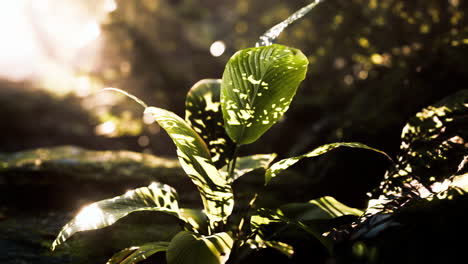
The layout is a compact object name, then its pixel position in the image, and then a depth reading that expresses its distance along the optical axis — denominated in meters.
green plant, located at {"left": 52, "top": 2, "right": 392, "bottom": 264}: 0.99
